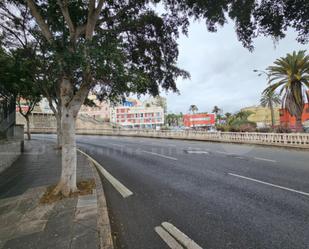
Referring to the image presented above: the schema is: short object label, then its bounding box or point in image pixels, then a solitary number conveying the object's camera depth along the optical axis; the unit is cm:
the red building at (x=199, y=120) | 6319
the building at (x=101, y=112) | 9444
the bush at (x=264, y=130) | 1879
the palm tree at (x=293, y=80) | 1889
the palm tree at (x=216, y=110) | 10256
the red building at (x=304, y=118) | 3830
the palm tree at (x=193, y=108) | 11862
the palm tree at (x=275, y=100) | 4926
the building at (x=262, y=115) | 6034
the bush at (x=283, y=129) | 1703
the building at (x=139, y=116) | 7912
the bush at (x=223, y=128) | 2253
